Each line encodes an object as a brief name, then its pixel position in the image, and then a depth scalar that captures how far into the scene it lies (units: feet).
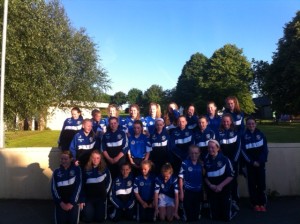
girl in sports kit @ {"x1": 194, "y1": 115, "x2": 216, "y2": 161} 15.78
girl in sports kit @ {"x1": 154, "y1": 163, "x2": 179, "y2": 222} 14.06
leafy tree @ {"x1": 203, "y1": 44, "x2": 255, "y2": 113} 108.95
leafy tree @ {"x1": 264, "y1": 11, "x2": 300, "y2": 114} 72.16
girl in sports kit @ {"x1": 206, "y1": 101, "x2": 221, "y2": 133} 16.69
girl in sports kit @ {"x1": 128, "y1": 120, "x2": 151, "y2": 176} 15.79
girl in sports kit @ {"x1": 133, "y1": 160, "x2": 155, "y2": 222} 14.13
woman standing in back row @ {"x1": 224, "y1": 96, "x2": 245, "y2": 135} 16.50
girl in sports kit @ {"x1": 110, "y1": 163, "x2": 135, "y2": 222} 14.36
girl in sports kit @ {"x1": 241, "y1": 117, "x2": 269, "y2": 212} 15.34
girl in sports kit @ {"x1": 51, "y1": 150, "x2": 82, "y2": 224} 13.58
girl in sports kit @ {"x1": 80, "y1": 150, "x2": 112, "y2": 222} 14.15
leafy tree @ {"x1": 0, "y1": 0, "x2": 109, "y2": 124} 27.80
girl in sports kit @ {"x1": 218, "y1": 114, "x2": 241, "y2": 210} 15.43
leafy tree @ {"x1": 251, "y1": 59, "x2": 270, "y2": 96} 81.13
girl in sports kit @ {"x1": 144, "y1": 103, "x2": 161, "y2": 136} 17.27
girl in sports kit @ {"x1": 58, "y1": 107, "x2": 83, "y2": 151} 17.38
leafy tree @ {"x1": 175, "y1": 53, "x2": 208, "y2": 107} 128.68
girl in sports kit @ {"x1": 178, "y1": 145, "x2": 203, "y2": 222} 14.10
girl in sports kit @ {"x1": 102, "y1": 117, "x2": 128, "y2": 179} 15.53
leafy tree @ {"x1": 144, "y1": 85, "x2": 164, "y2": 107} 224.48
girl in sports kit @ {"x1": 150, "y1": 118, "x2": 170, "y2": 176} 15.81
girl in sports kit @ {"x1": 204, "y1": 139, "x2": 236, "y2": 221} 14.04
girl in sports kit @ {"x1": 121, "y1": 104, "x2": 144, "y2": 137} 16.96
